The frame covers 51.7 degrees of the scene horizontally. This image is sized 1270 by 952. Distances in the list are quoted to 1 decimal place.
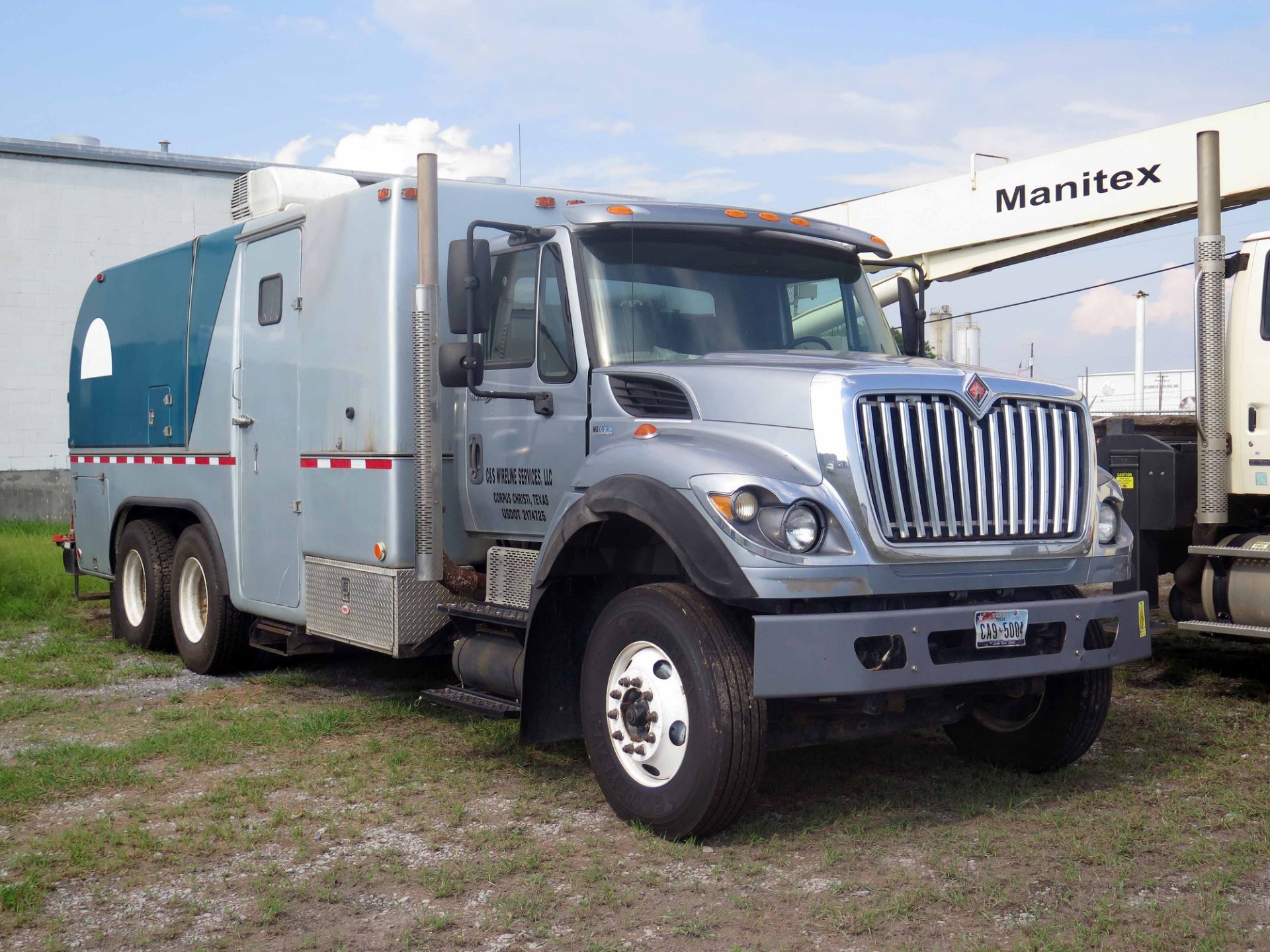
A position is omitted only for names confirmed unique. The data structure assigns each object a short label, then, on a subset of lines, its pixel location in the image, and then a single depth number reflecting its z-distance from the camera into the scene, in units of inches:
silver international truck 197.3
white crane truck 316.2
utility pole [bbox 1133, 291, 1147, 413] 1005.0
